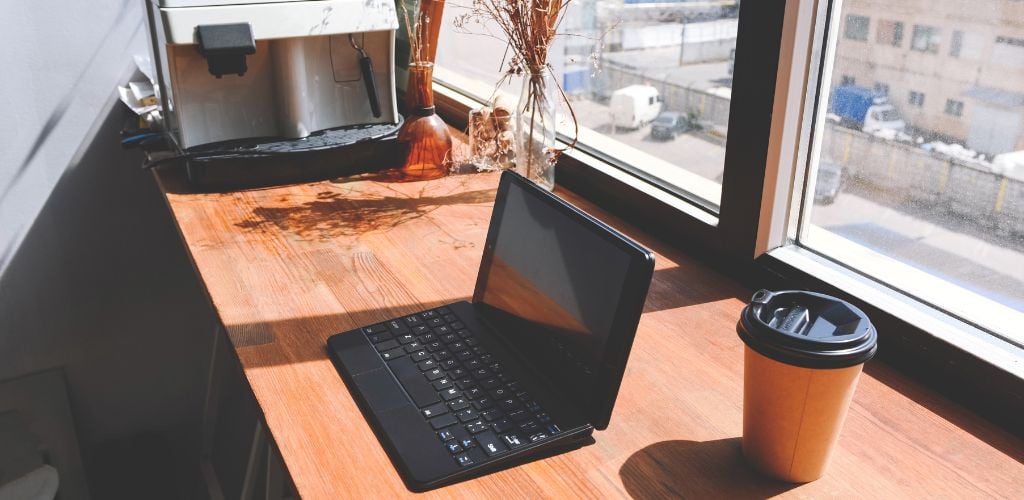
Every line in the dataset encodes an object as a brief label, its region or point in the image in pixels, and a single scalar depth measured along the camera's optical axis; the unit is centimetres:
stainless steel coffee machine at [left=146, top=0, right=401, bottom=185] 137
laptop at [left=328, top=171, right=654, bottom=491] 78
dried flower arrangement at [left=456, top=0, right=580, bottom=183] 123
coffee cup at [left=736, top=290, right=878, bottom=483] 66
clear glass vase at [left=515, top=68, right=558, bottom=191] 131
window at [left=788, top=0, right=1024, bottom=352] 84
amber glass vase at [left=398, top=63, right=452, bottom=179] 150
